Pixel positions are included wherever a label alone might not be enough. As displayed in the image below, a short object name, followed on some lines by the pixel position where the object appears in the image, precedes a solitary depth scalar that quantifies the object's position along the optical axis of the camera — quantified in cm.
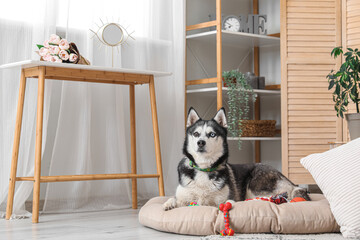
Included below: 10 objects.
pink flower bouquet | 305
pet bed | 230
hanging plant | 415
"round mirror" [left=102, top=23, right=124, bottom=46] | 354
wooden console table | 288
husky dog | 257
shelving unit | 407
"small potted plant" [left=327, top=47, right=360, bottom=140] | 368
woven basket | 427
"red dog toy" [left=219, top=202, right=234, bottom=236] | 223
